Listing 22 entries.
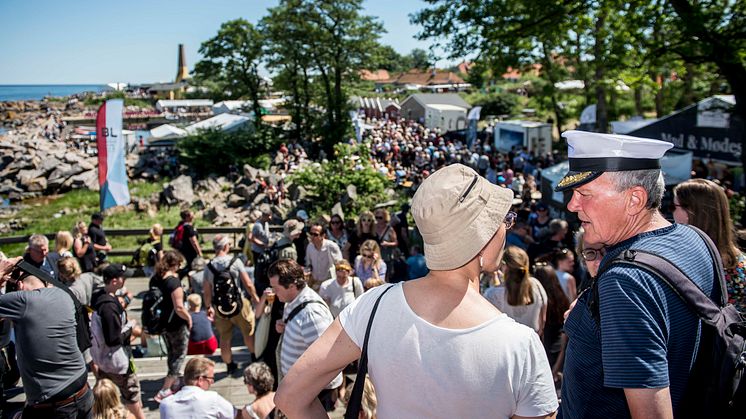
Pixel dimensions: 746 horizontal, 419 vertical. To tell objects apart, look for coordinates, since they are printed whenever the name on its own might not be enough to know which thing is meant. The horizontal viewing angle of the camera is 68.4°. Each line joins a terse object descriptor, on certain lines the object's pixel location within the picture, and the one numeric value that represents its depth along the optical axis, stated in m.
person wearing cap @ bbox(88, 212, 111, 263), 8.98
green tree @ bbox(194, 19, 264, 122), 34.16
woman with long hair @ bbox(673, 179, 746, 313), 2.29
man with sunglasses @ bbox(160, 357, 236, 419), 3.63
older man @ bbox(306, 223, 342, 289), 6.55
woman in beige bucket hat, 1.37
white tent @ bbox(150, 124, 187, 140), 31.44
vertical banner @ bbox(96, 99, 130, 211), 12.40
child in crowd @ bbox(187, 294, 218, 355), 5.64
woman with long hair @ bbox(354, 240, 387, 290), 6.07
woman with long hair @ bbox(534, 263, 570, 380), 4.54
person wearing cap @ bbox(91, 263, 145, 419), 4.47
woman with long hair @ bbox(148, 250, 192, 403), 5.11
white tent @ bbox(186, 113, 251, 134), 30.34
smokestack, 120.69
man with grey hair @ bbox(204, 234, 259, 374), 5.70
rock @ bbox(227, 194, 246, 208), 21.83
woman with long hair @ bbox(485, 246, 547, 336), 4.23
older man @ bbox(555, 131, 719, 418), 1.41
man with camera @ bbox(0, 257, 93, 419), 3.44
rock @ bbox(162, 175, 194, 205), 22.65
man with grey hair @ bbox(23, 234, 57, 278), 5.50
